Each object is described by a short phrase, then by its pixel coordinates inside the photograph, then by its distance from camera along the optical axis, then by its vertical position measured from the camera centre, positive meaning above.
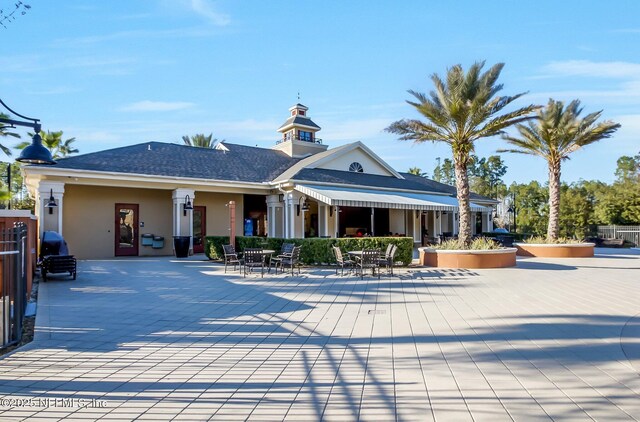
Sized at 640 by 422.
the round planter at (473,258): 15.57 -1.36
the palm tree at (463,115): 16.53 +4.46
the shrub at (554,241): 21.57 -0.98
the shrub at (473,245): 16.31 -0.91
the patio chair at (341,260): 14.17 -1.27
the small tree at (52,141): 31.67 +6.93
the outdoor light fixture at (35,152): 7.11 +1.31
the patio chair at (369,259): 13.70 -1.18
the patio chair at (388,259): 13.88 -1.24
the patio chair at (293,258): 14.31 -1.23
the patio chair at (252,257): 13.85 -1.15
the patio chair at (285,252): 14.84 -1.05
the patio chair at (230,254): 15.22 -1.11
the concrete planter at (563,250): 20.80 -1.39
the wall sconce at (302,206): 22.00 +0.97
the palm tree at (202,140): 47.62 +9.84
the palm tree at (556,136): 21.58 +4.67
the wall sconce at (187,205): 20.42 +0.97
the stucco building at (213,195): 19.28 +1.54
